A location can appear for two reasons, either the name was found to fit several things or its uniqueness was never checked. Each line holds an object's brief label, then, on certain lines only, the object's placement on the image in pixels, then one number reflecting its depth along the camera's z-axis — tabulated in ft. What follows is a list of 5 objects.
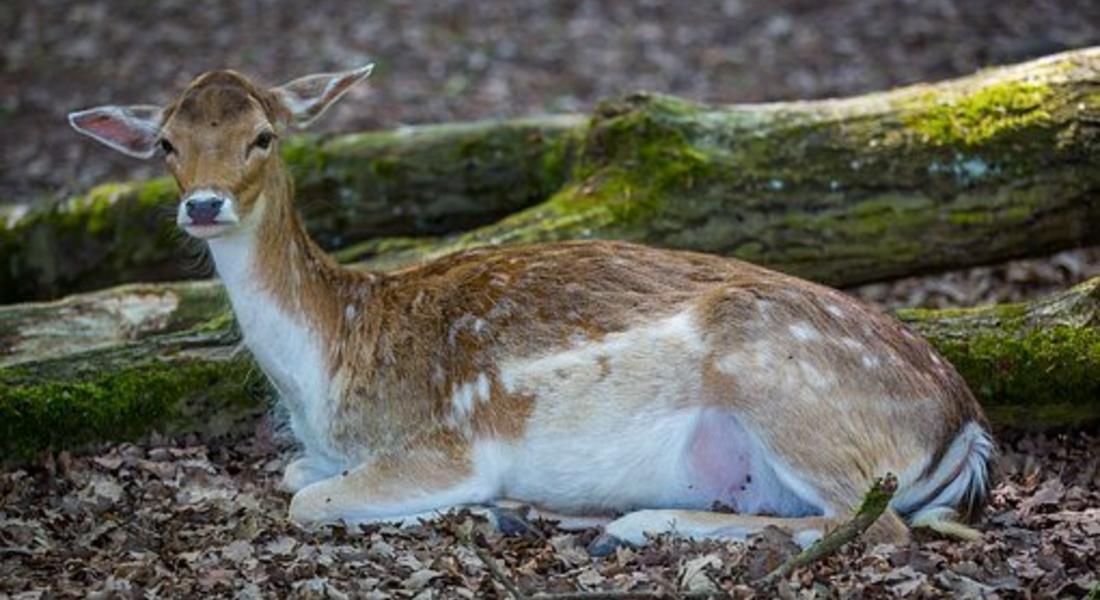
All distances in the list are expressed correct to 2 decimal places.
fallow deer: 39.75
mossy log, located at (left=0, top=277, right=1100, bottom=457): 47.50
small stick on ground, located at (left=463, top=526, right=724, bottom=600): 33.42
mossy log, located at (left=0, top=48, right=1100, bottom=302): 56.29
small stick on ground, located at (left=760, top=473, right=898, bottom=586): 34.99
